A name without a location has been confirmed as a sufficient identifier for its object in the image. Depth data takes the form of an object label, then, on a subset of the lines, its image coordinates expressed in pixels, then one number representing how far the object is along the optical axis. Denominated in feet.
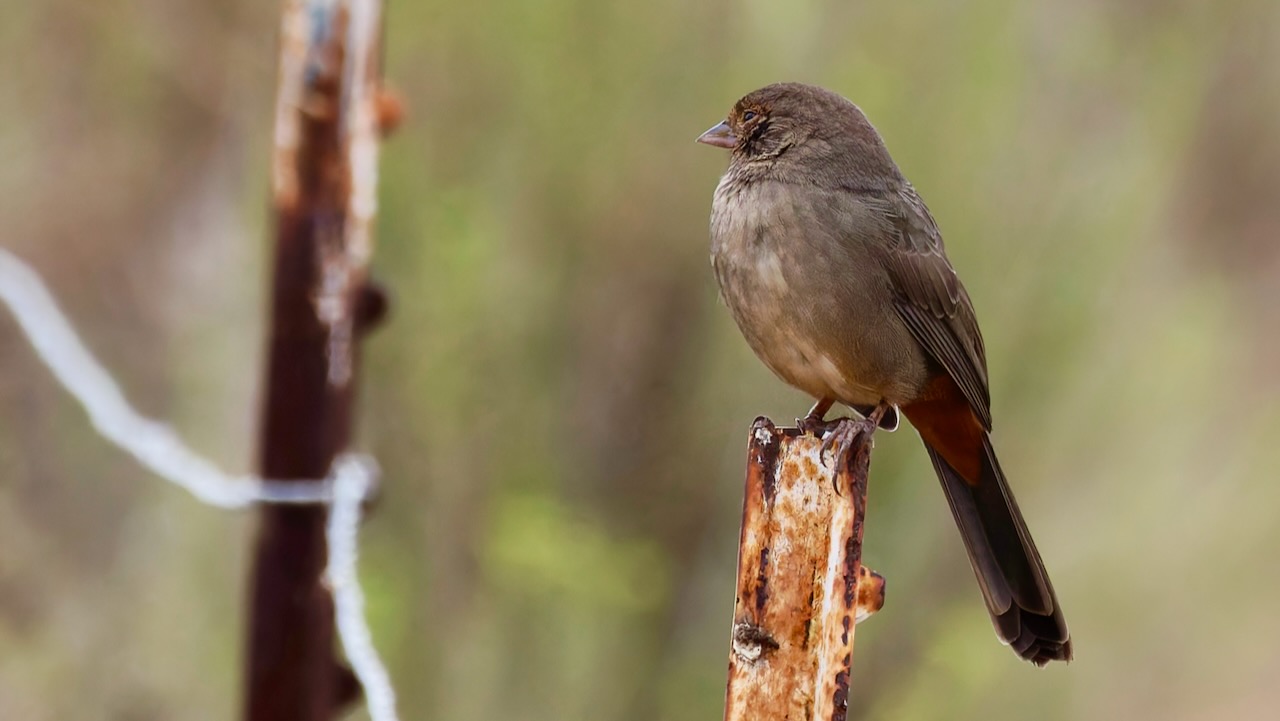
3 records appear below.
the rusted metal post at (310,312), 19.29
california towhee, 23.89
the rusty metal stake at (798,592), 14.56
